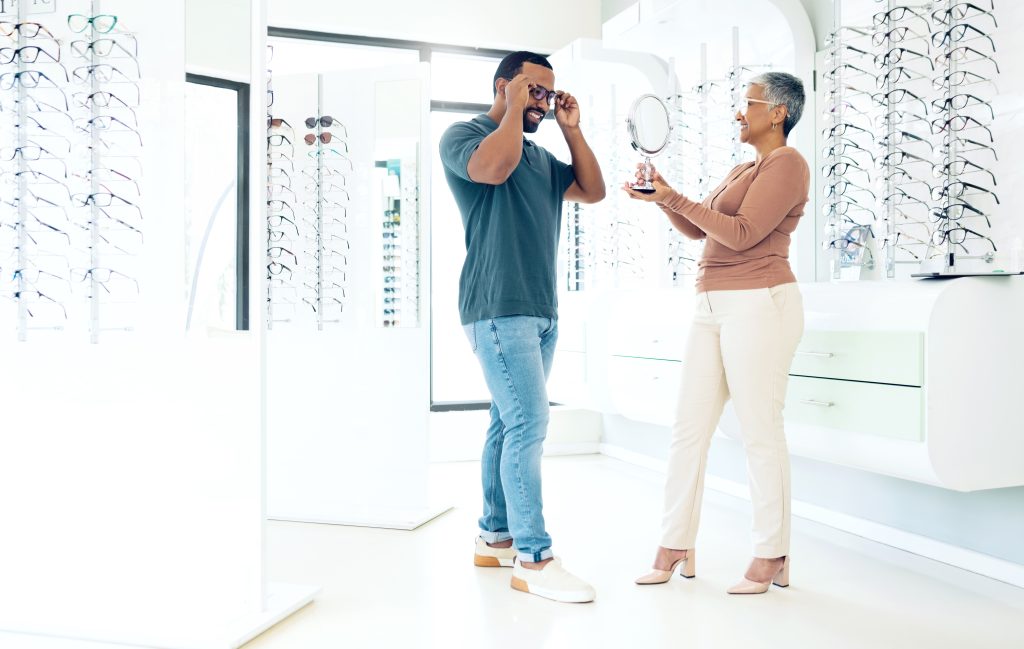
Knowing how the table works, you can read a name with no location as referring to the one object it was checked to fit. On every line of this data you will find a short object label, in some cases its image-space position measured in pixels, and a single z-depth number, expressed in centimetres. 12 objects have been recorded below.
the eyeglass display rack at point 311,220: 333
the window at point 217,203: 207
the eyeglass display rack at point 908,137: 263
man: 235
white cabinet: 233
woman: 240
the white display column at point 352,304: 331
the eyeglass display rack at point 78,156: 204
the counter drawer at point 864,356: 237
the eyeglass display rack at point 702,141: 356
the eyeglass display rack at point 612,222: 447
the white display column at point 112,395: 204
